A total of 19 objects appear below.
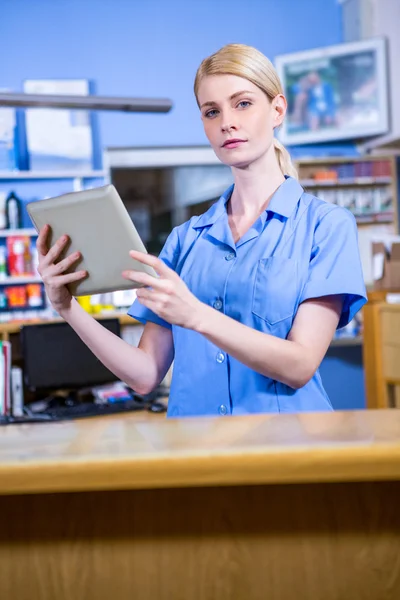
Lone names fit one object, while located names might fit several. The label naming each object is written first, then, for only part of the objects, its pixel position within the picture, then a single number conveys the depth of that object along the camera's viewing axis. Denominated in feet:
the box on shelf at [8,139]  19.85
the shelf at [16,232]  19.20
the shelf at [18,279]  19.08
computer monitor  10.82
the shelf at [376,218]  20.57
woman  4.19
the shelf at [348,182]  20.20
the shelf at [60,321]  10.97
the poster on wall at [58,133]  20.03
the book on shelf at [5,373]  10.47
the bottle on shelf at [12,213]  19.49
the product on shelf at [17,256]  19.30
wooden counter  3.22
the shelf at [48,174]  19.60
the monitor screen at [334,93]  20.16
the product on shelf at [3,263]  19.16
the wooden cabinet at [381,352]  12.76
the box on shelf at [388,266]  13.92
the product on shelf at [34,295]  19.56
